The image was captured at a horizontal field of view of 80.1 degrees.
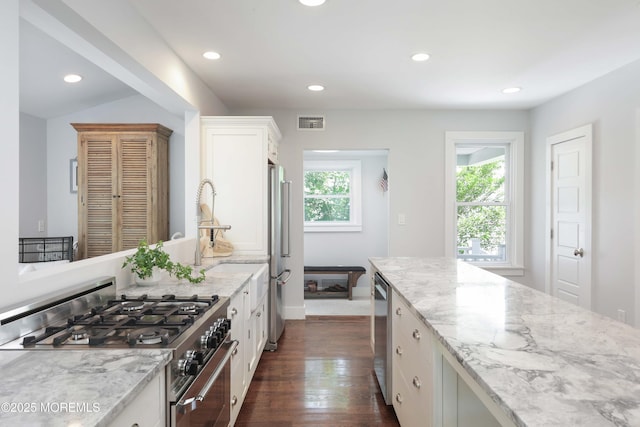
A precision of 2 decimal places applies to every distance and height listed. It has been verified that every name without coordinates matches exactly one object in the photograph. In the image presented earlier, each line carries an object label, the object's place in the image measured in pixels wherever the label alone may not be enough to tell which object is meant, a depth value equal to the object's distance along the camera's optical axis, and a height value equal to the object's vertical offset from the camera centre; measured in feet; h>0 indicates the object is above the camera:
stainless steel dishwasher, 7.83 -2.67
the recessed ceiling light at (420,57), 9.79 +4.12
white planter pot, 7.01 -1.20
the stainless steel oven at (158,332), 3.95 -1.33
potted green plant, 6.89 -0.93
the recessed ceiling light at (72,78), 11.65 +4.23
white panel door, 12.10 -0.06
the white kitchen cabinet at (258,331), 8.89 -3.02
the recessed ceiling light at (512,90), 12.60 +4.17
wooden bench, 18.86 -2.85
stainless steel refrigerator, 11.72 -0.99
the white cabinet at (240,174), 11.58 +1.23
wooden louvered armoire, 13.00 +0.98
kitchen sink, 8.93 -1.51
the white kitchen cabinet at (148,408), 3.05 -1.69
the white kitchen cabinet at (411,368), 5.06 -2.38
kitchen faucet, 9.55 -0.30
